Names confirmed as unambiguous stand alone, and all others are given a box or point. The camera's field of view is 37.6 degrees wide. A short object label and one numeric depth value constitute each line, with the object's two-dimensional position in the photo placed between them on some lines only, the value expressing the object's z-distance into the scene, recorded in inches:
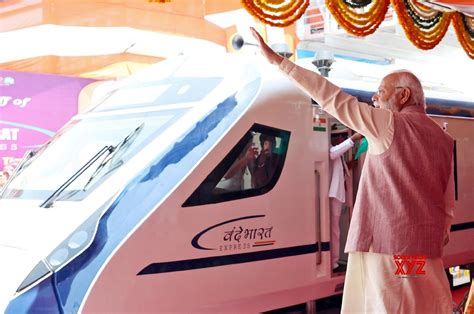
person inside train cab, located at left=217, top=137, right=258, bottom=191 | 194.2
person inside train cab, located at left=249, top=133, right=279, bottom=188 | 203.8
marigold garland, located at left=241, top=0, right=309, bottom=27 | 226.4
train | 170.1
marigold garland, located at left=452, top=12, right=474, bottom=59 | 294.9
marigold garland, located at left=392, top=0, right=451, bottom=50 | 263.0
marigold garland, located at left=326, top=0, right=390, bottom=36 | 246.2
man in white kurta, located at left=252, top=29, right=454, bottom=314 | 125.3
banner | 322.3
